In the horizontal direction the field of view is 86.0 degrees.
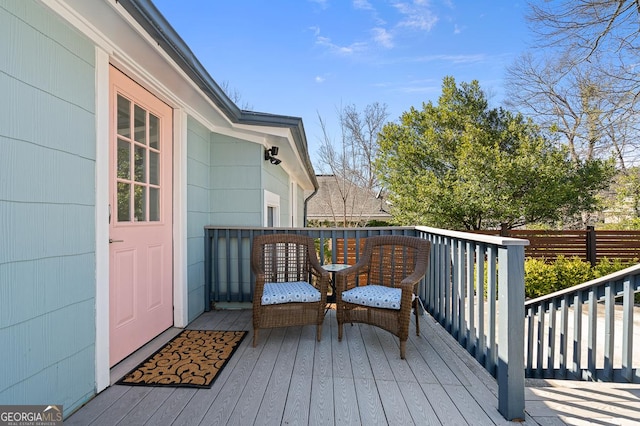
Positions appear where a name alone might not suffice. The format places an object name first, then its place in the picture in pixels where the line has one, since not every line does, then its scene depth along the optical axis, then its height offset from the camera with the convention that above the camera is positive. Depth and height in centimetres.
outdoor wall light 439 +77
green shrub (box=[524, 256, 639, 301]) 642 -116
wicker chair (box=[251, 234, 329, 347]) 296 -68
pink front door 249 -4
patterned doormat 229 -112
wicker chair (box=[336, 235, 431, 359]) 272 -65
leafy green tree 780 +106
